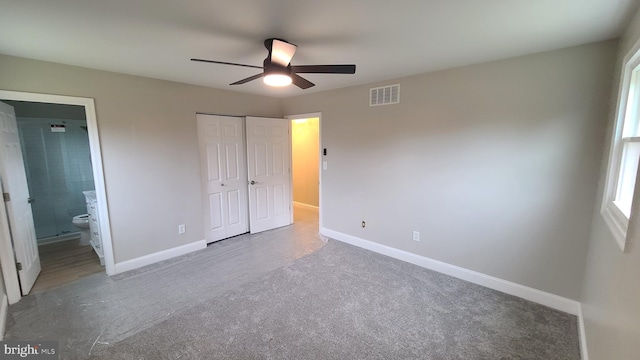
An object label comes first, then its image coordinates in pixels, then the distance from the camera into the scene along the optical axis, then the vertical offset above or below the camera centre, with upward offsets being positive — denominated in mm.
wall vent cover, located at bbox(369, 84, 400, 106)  3284 +757
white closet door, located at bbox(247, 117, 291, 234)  4387 -388
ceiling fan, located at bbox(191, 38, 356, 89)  1927 +682
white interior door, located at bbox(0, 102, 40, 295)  2436 -469
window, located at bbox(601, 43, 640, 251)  1551 -9
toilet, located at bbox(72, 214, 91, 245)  3867 -1156
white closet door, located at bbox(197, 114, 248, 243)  3871 -370
